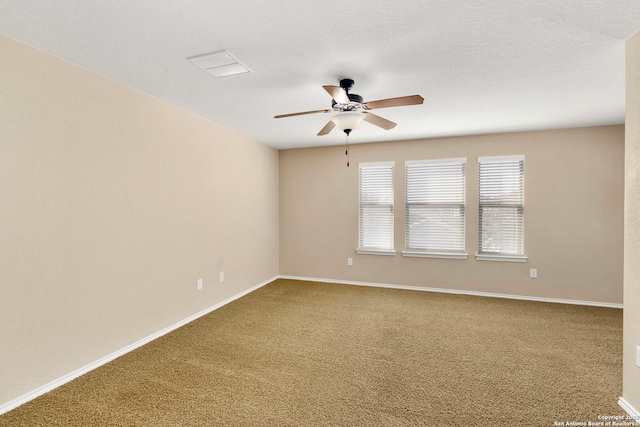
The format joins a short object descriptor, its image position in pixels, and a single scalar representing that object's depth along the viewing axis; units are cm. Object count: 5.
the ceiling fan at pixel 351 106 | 232
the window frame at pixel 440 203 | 483
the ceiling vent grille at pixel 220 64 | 226
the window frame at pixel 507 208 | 454
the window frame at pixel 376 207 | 521
